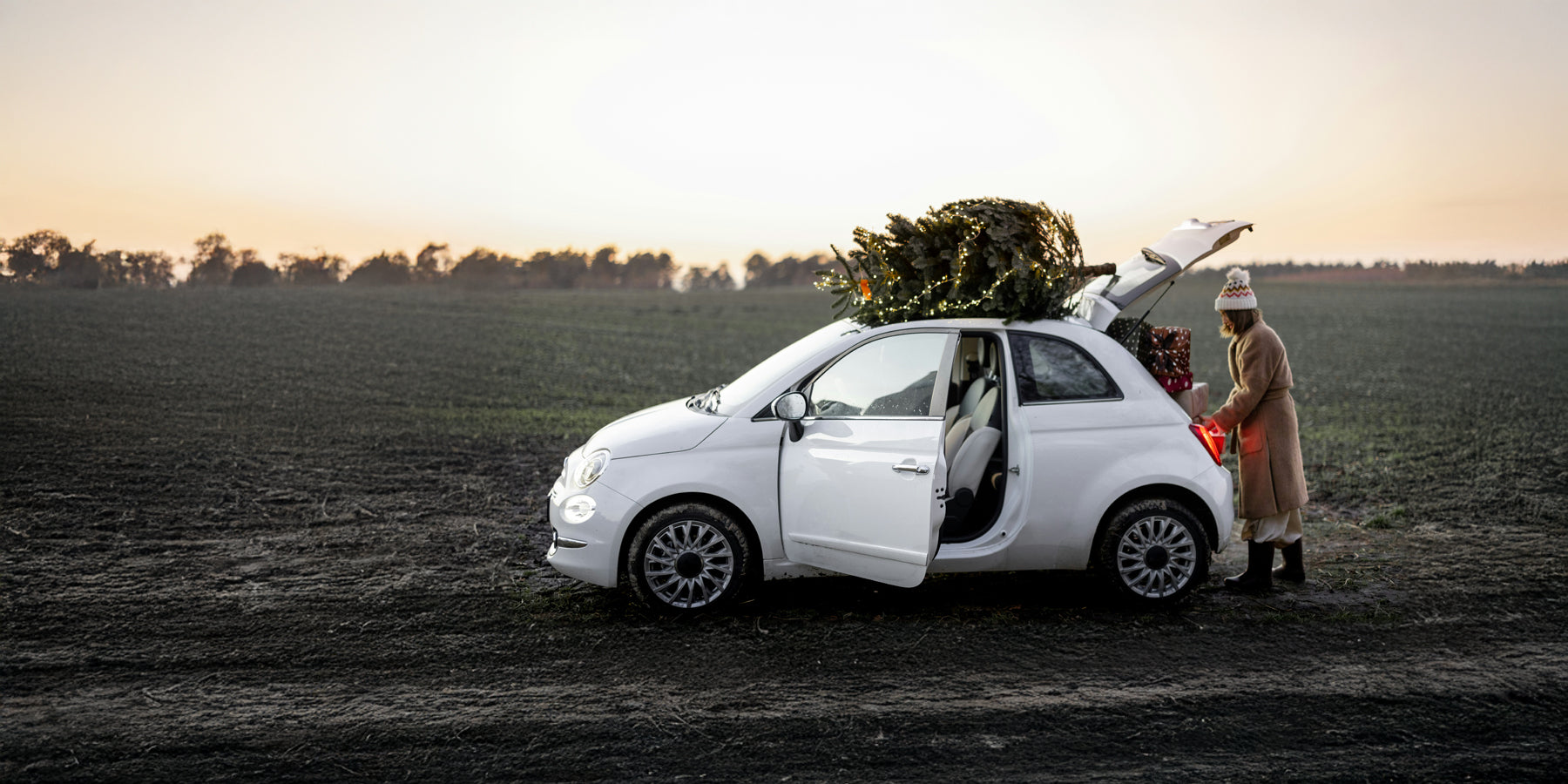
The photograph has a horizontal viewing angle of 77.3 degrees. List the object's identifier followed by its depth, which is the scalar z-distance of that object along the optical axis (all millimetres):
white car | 5645
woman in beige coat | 6328
